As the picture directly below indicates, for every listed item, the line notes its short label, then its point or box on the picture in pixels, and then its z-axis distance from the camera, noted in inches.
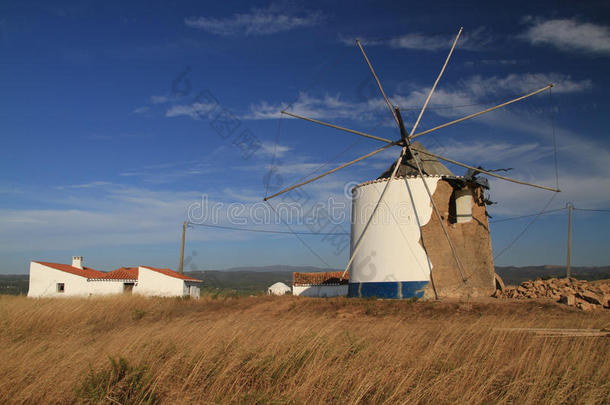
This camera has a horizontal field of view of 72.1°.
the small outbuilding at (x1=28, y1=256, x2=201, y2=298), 1214.9
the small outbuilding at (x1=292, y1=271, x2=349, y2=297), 1232.4
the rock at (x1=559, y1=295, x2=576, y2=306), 556.7
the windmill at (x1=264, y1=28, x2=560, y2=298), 716.0
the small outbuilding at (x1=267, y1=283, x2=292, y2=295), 1480.1
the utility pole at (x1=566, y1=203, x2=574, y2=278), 1278.3
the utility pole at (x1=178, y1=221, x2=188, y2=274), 1310.3
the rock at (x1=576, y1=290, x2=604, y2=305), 550.0
